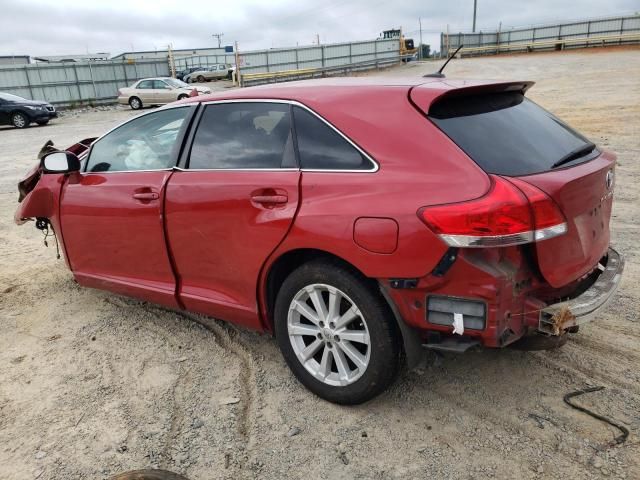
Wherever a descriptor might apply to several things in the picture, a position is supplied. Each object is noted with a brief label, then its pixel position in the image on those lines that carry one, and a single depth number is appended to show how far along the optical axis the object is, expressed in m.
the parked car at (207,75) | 40.06
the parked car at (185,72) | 43.00
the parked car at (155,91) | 25.80
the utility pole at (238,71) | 32.69
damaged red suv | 2.42
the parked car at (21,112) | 21.03
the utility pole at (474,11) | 53.28
